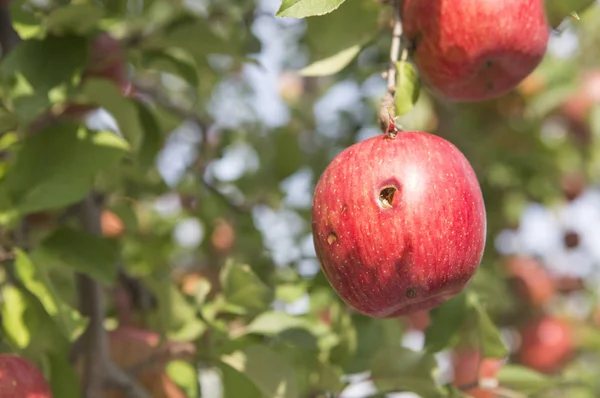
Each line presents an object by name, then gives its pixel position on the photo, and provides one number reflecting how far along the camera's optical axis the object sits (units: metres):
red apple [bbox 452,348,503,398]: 1.25
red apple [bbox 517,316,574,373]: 1.64
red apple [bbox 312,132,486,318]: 0.81
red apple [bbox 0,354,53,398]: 0.86
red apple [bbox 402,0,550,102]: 0.86
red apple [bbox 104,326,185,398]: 1.07
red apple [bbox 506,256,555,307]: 2.38
